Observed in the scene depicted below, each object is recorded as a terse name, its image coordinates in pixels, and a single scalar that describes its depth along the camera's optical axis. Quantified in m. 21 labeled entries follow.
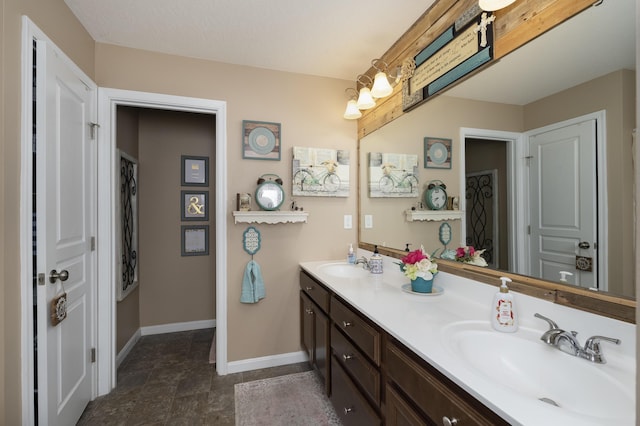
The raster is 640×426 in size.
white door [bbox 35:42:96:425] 1.37
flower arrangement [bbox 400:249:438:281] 1.49
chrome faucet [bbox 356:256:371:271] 2.20
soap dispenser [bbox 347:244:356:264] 2.37
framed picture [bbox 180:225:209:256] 3.14
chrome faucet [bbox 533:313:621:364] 0.84
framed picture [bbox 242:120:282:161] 2.31
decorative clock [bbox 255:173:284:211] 2.27
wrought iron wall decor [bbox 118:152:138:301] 2.52
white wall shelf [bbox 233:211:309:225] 2.20
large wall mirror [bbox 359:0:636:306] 0.87
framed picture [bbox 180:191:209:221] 3.12
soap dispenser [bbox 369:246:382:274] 2.01
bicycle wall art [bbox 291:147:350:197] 2.40
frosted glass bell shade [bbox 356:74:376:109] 2.11
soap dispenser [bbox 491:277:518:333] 1.06
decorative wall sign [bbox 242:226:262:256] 2.30
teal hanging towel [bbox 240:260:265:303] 2.27
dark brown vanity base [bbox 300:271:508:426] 0.81
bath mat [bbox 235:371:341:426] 1.75
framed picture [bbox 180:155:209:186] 3.12
